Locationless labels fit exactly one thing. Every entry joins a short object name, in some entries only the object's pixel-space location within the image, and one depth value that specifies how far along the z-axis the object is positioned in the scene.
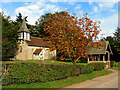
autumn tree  16.34
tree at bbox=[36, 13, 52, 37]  63.87
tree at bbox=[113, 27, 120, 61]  37.84
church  40.41
